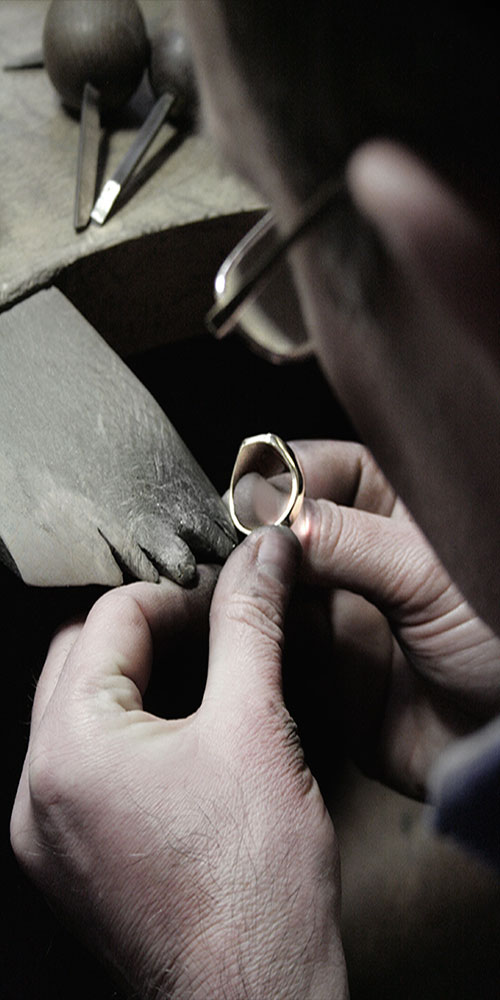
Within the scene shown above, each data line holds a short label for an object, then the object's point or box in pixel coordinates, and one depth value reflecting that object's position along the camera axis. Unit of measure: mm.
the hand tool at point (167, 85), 837
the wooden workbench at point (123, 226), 793
